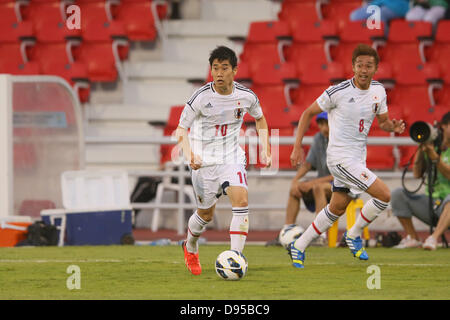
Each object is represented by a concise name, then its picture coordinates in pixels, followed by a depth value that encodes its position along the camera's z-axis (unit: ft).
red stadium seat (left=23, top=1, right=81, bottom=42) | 54.70
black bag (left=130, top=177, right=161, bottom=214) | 44.19
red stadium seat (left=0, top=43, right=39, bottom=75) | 53.47
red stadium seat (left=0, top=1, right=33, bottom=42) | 55.01
